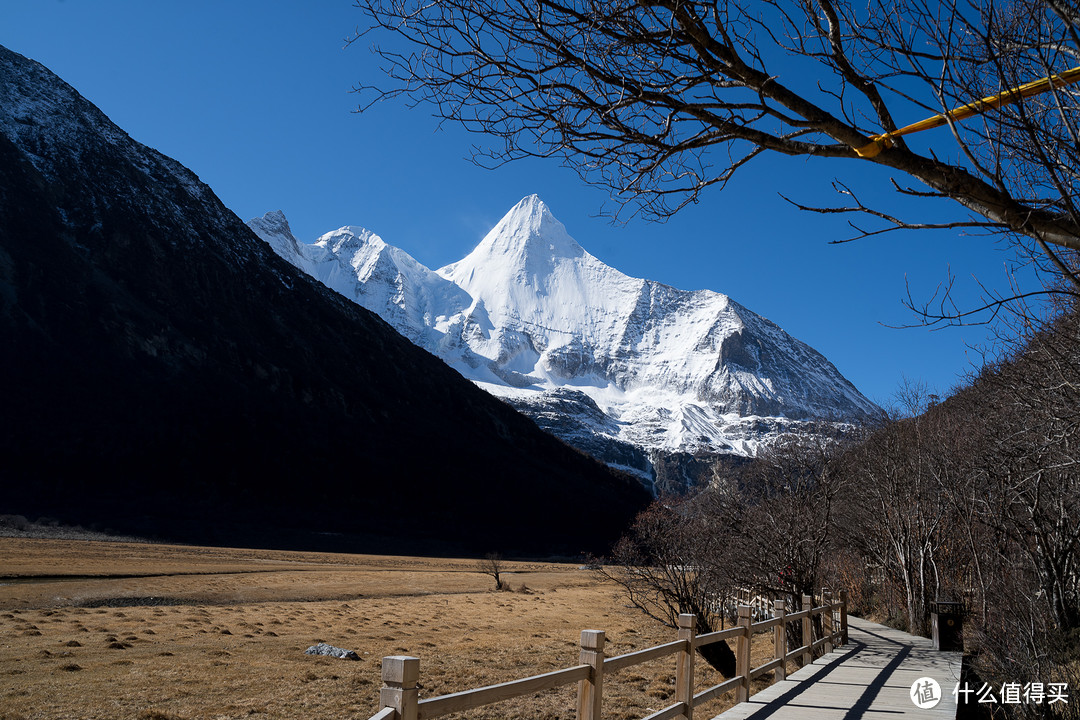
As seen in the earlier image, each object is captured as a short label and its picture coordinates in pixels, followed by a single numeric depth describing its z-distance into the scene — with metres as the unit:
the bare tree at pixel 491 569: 50.53
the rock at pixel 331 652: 20.27
